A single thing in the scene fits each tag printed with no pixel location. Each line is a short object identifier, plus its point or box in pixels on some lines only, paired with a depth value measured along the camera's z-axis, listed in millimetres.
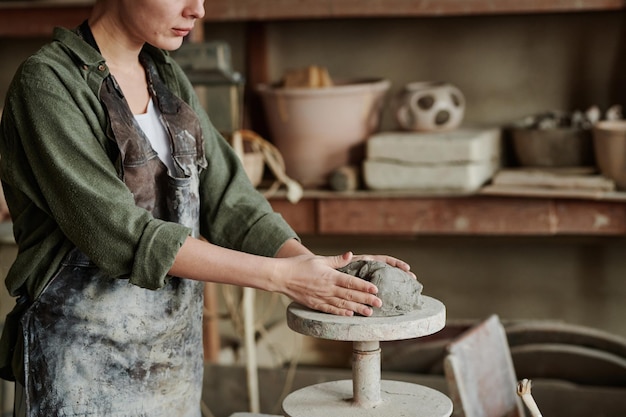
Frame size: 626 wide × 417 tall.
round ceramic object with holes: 3502
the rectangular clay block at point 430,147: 3271
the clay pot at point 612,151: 3176
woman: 1740
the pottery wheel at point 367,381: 1698
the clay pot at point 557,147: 3412
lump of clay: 1743
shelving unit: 3168
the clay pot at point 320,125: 3457
